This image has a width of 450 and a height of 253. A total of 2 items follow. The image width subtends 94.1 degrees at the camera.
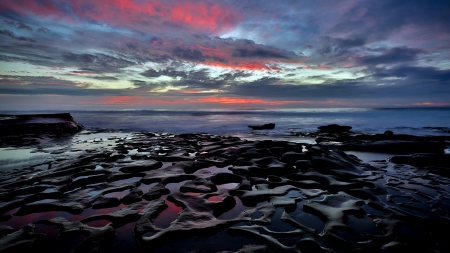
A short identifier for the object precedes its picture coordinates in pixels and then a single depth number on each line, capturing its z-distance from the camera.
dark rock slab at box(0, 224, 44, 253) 2.53
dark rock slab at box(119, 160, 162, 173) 5.71
